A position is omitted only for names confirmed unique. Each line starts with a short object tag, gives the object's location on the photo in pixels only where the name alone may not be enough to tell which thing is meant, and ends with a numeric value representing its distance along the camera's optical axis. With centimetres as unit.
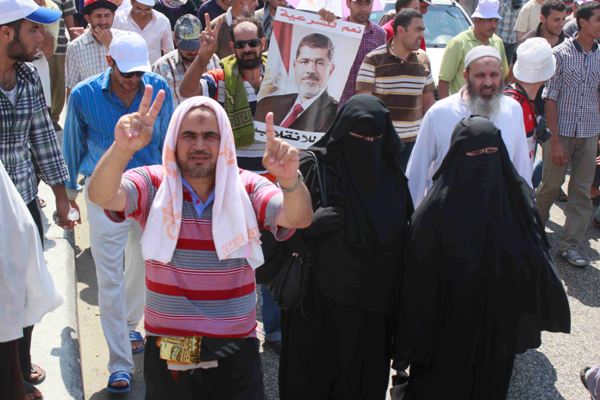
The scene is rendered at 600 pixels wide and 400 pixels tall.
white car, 1013
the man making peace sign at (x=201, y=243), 331
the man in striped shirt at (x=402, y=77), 631
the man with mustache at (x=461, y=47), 756
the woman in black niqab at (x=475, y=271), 400
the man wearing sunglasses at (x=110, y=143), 472
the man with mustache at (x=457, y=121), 500
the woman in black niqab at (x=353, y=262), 404
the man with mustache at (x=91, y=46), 661
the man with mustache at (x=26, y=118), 415
